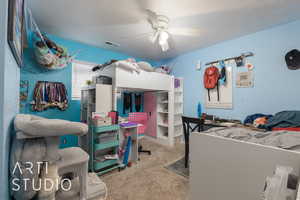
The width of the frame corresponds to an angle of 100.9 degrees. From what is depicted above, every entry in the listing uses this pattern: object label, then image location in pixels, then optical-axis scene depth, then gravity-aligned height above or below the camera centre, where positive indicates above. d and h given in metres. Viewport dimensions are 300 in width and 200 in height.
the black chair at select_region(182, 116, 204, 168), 2.02 -0.45
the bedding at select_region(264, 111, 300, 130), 1.62 -0.26
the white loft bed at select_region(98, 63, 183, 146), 2.13 +0.37
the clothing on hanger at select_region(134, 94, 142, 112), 3.59 -0.05
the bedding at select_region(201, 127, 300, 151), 0.69 -0.24
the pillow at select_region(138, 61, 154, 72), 2.54 +0.70
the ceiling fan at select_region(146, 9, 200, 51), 1.83 +1.22
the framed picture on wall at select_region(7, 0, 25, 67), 0.63 +0.39
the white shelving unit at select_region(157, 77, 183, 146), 3.30 -0.35
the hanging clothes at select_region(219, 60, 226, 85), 2.65 +0.62
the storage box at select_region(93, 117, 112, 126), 1.86 -0.32
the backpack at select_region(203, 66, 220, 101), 2.75 +0.53
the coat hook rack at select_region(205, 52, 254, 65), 2.35 +0.89
